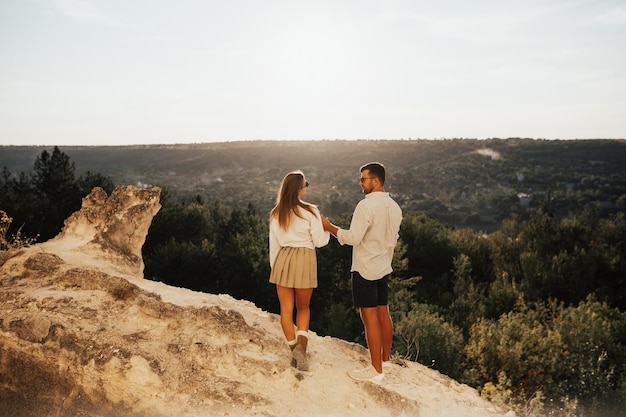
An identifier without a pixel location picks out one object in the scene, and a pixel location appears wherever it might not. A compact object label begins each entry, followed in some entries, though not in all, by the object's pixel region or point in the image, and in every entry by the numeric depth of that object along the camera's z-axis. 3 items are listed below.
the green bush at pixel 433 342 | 14.50
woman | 5.31
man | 5.26
